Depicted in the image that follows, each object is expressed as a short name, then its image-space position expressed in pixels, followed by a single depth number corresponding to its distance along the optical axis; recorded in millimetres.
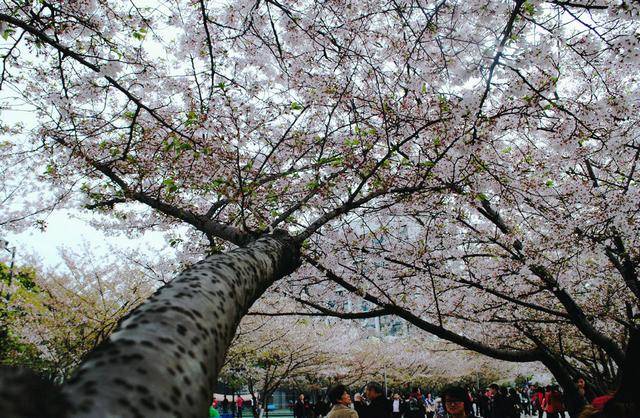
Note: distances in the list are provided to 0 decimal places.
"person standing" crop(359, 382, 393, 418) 6094
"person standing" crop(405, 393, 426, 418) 15820
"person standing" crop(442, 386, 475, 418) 3758
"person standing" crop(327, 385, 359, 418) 5055
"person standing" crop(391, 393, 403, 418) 16750
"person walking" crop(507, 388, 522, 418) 10805
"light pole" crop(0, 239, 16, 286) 8416
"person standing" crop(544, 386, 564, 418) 11507
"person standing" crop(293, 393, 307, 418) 18109
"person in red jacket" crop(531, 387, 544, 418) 16605
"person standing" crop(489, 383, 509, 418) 10758
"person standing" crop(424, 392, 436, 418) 22641
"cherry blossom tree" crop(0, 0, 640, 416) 3234
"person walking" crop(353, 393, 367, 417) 7133
